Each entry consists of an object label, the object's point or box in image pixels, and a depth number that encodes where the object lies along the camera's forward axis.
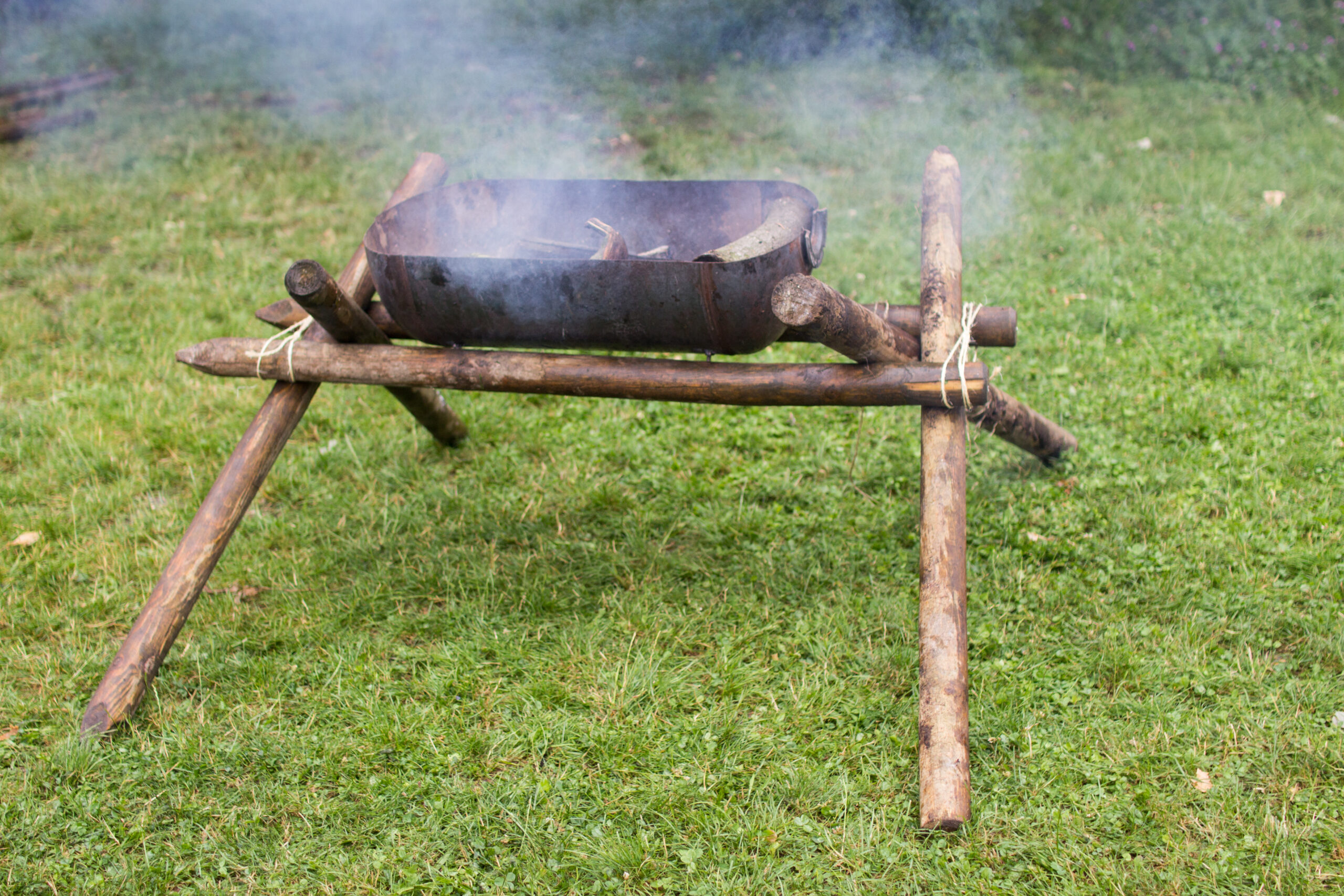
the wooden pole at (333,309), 2.36
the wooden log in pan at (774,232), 2.24
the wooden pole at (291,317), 2.85
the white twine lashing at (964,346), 2.35
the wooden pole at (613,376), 2.39
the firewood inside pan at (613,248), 2.44
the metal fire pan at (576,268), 2.27
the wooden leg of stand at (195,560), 2.49
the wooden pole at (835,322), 2.07
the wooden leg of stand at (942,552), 2.16
